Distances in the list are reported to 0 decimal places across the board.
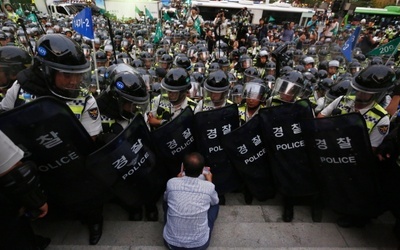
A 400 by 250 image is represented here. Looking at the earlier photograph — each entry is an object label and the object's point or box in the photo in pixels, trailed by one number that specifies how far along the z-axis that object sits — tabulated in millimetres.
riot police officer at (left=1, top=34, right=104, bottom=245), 2197
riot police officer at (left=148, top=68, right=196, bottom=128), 3613
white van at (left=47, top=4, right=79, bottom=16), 23811
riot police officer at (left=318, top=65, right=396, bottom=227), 2789
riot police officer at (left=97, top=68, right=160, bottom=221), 2662
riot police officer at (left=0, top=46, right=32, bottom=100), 3215
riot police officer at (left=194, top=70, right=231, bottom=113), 3662
